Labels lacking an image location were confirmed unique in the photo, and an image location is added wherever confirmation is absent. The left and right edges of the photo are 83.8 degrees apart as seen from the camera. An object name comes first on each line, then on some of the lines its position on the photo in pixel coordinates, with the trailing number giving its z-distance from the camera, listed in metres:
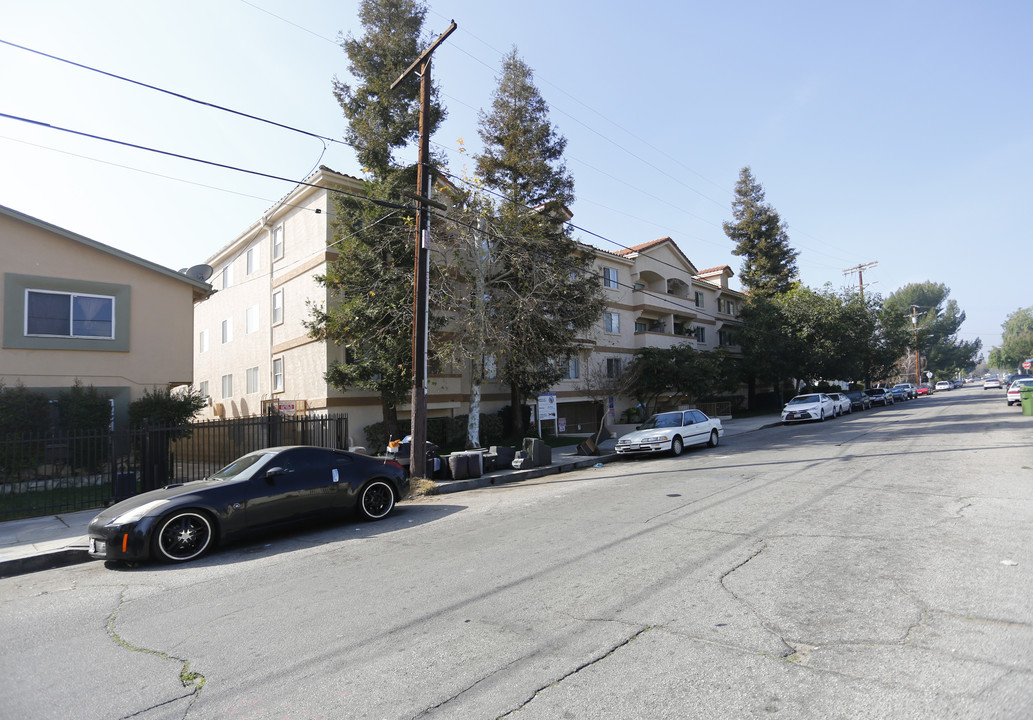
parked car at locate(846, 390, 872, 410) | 40.13
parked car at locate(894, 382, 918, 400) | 54.15
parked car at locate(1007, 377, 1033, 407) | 31.02
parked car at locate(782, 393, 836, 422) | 28.70
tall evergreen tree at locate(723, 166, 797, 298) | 48.94
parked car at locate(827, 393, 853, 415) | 33.28
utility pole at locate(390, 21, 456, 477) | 13.12
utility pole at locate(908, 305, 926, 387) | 76.33
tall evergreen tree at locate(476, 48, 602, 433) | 17.89
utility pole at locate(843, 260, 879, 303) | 52.03
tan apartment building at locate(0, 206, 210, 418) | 14.86
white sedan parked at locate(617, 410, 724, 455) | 16.89
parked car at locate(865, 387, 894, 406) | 44.34
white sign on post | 18.47
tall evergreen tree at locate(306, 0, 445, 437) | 17.55
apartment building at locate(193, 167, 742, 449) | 20.17
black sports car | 7.18
